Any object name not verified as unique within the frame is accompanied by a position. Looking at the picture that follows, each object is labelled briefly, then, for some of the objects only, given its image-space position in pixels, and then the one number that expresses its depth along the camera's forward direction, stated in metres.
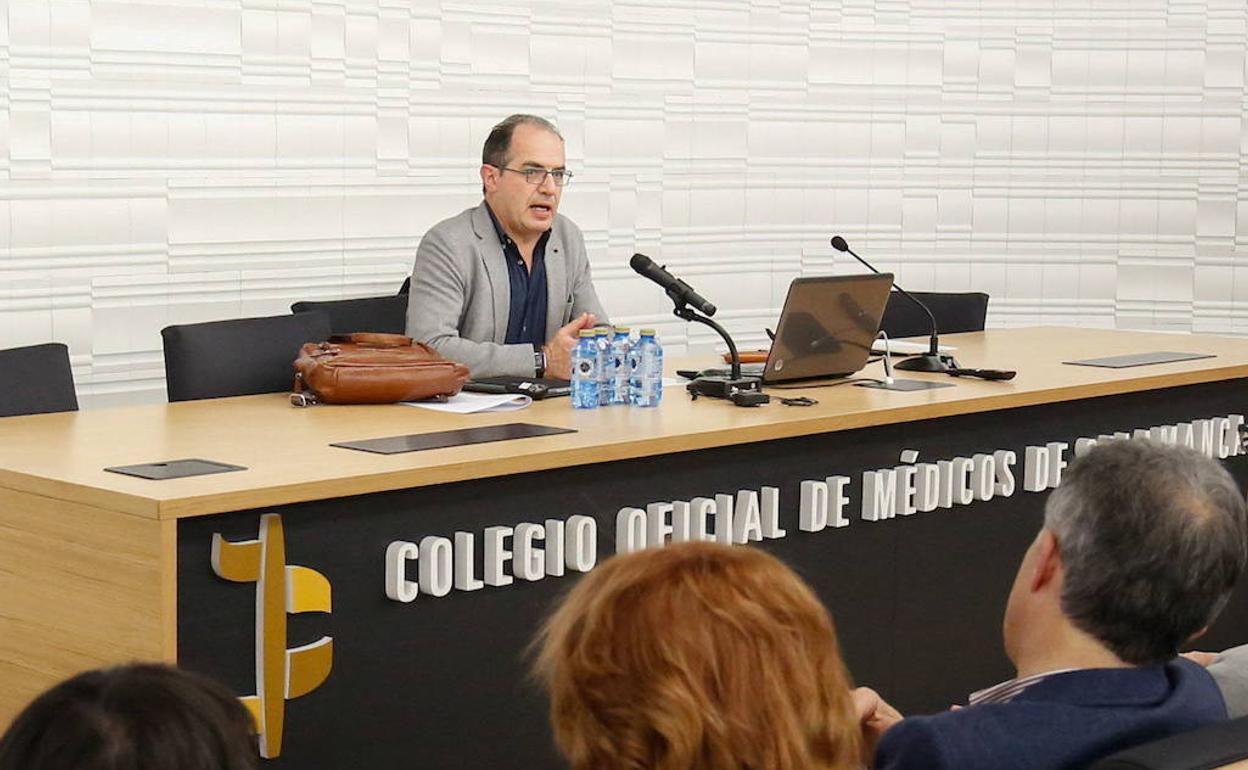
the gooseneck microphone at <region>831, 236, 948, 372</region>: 4.59
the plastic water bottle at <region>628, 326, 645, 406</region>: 3.88
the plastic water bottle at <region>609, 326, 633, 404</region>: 3.89
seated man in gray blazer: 4.61
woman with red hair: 1.38
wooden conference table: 2.81
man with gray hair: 1.82
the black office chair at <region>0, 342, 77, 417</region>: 3.67
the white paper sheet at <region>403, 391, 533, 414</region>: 3.80
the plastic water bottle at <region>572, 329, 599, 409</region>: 3.86
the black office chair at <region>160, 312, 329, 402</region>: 3.98
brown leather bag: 3.79
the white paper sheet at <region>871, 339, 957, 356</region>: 4.96
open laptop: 4.12
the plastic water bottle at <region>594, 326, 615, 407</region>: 3.88
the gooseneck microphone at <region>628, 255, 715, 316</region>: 3.88
